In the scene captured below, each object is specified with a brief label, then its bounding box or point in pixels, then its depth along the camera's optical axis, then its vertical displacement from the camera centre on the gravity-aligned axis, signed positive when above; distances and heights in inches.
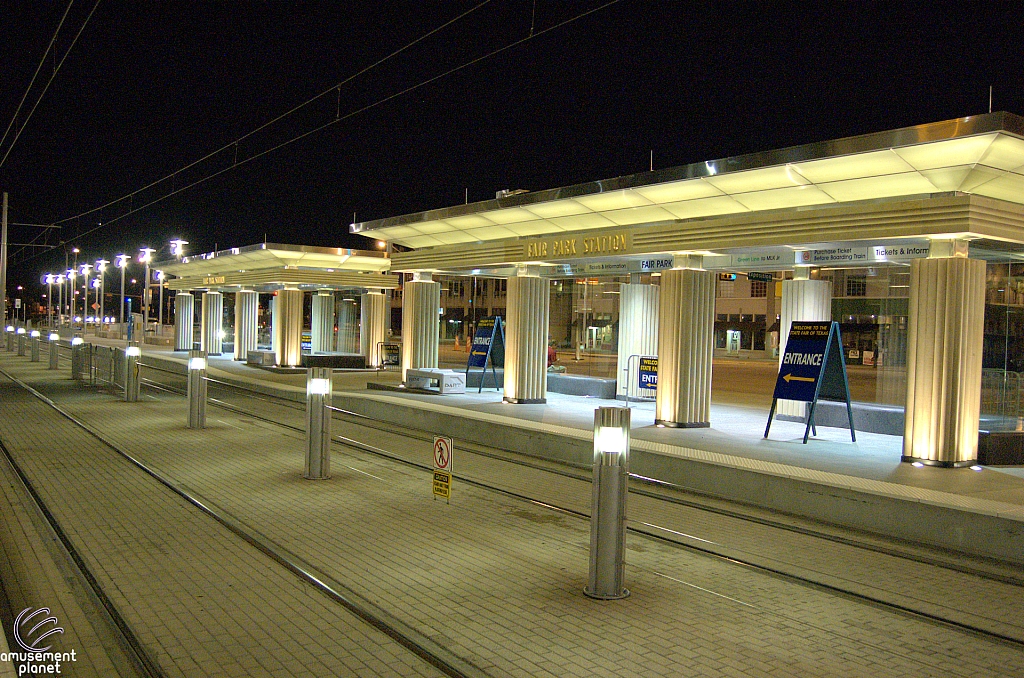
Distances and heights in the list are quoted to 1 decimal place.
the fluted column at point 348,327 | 1422.2 -16.5
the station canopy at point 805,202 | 422.0 +79.4
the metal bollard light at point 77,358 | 1073.2 -58.7
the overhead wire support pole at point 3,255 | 1867.6 +121.7
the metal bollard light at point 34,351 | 1489.9 -69.7
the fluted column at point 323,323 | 1510.8 -11.0
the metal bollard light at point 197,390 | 630.5 -56.6
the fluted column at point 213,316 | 1651.1 -3.1
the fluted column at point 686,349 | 620.7 -18.7
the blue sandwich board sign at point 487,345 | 906.1 -26.3
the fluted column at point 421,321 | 932.0 -2.9
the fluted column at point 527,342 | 778.2 -19.2
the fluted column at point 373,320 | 1344.7 -4.0
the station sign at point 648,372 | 783.9 -45.4
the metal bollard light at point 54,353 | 1298.0 -63.6
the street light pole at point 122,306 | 2109.3 +18.5
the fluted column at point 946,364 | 463.5 -18.7
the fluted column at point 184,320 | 1811.0 -12.7
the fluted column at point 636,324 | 839.7 -1.0
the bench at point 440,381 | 852.6 -62.3
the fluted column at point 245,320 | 1536.7 -8.8
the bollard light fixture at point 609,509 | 261.4 -57.3
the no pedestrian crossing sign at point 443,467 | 364.2 -63.8
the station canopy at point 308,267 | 1240.2 +75.2
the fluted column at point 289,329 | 1279.5 -19.8
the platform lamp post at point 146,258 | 1893.5 +126.9
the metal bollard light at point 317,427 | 448.1 -58.2
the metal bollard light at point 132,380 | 829.8 -65.3
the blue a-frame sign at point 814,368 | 545.3 -27.0
